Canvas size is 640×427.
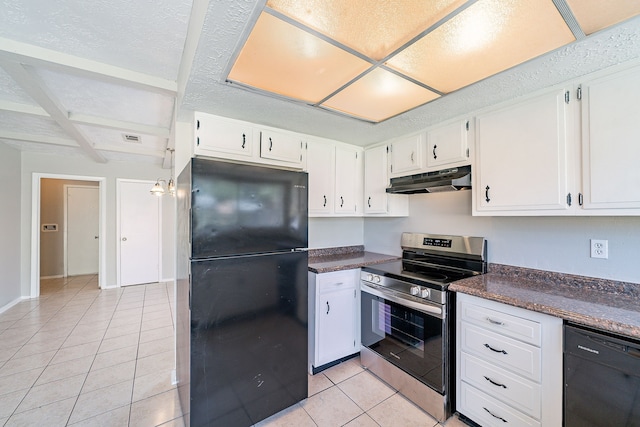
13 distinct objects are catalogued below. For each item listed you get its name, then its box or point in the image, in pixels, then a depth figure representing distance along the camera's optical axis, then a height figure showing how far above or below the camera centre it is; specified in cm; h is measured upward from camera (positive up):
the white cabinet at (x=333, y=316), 218 -92
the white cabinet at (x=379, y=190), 271 +26
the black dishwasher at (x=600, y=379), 108 -77
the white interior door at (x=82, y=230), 571 -35
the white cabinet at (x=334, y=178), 256 +39
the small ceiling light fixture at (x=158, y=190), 401 +39
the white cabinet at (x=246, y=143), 194 +61
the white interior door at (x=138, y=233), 495 -38
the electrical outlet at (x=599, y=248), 158 -23
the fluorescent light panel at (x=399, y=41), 102 +83
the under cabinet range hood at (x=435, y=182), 201 +27
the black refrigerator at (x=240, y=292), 145 -50
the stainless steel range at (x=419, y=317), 172 -80
